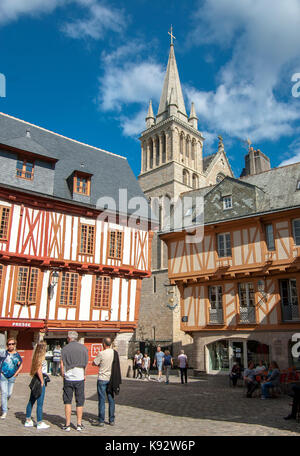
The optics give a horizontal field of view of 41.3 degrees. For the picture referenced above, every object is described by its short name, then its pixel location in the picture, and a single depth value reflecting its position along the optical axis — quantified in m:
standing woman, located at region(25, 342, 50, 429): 6.44
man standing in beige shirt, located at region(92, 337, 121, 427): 6.78
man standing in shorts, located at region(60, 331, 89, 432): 6.29
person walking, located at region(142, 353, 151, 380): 17.58
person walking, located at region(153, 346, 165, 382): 17.02
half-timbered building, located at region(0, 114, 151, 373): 16.88
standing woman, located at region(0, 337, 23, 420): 7.36
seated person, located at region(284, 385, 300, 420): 7.70
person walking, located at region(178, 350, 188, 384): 15.38
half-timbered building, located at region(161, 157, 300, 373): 16.73
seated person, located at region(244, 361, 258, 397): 11.31
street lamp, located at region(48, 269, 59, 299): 17.45
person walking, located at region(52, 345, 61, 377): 16.38
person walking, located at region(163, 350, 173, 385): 15.84
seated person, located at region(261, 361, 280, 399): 11.12
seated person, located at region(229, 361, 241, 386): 14.07
